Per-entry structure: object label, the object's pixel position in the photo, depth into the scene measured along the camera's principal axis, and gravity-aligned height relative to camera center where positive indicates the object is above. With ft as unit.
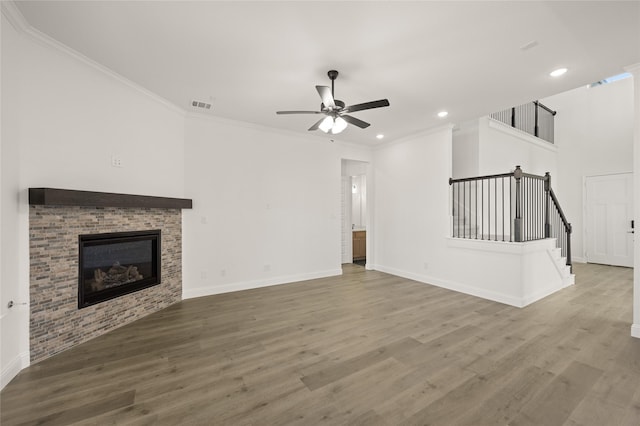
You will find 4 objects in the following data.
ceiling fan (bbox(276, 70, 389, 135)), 9.23 +3.67
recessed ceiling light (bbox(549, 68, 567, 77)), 10.01 +5.24
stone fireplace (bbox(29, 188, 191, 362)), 8.20 -2.00
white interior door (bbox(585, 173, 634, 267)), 21.40 -0.61
